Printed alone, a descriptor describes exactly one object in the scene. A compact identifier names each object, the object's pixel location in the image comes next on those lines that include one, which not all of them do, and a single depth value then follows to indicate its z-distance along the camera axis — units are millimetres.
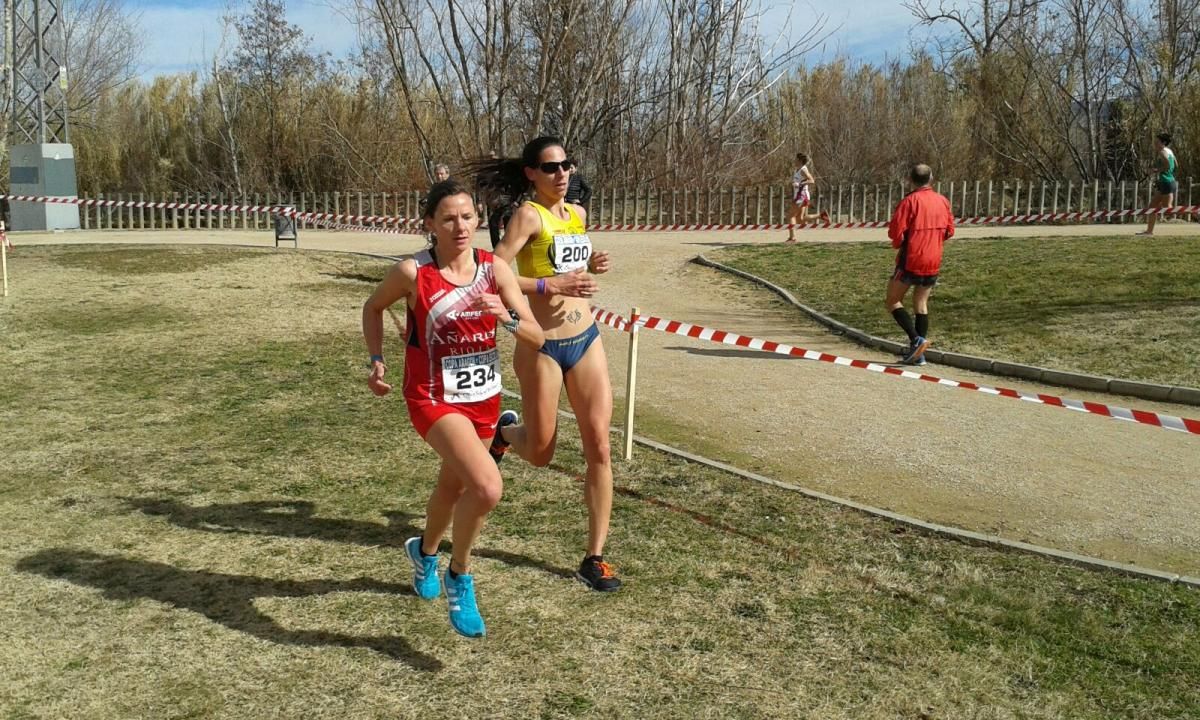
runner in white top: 21484
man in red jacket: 10750
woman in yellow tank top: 4934
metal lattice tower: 26562
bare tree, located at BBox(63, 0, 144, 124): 39625
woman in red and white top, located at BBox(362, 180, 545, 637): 4199
